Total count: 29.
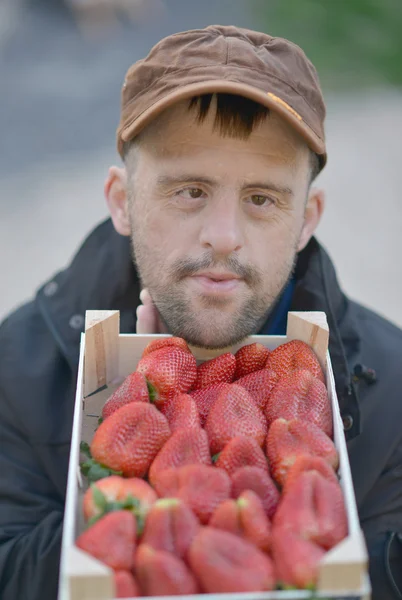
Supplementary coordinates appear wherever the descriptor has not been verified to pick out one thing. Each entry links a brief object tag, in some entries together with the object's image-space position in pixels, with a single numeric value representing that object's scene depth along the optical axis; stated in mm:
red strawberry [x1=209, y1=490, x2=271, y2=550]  962
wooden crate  922
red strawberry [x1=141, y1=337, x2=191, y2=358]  1162
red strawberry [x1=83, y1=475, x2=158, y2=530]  990
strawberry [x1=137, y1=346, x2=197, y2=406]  1123
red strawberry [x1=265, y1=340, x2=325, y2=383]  1141
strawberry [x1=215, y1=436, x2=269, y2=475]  1032
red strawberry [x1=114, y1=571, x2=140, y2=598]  935
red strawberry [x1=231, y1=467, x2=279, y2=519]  1001
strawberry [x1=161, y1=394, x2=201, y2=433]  1075
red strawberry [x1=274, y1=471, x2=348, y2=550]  962
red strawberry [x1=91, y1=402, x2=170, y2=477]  1046
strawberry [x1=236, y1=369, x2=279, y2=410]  1130
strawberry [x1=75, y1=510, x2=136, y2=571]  948
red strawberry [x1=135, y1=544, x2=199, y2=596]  934
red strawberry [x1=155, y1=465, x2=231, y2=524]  984
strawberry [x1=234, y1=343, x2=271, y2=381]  1183
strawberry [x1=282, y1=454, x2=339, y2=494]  1007
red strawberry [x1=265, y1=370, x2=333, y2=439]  1087
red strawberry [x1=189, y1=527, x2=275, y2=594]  932
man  1217
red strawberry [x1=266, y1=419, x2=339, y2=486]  1035
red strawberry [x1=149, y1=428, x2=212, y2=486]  1030
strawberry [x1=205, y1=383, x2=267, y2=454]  1068
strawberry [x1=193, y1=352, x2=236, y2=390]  1160
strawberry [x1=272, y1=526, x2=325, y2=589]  935
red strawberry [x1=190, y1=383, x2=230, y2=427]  1115
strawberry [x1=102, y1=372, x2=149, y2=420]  1107
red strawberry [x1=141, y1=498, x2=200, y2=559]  955
